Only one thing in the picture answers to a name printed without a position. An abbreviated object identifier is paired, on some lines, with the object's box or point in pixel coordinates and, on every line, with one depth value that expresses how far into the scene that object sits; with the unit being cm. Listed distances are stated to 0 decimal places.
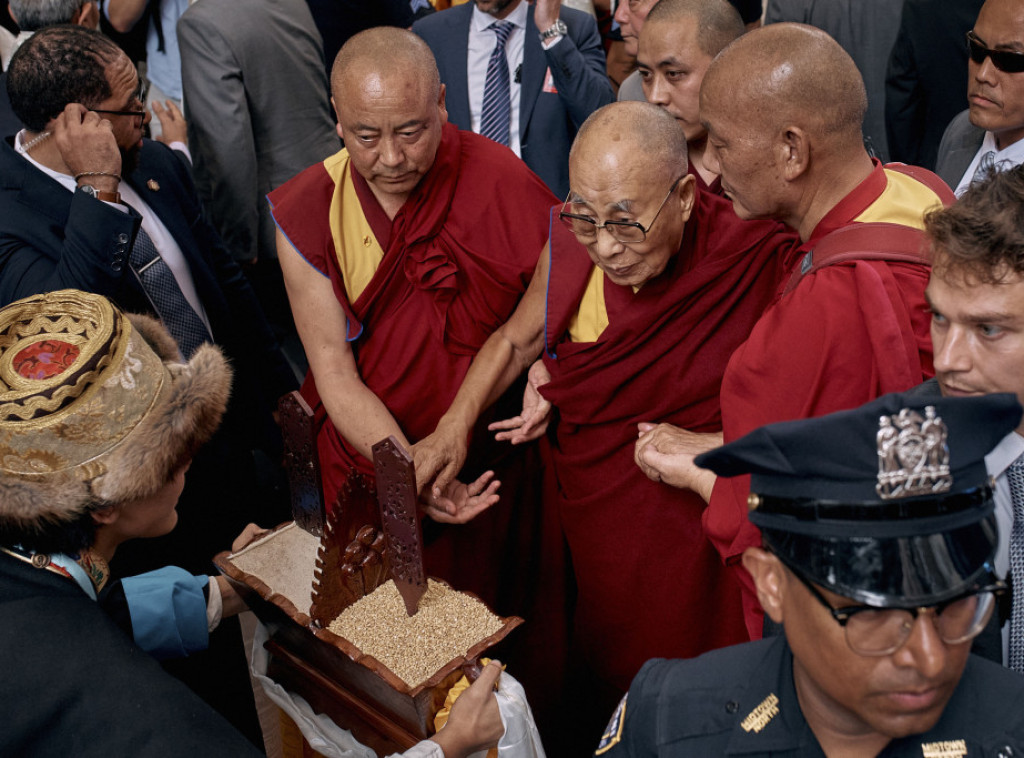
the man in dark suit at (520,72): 392
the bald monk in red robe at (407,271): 259
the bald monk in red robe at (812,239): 178
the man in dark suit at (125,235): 249
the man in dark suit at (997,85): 271
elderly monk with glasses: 219
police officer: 108
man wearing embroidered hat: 143
